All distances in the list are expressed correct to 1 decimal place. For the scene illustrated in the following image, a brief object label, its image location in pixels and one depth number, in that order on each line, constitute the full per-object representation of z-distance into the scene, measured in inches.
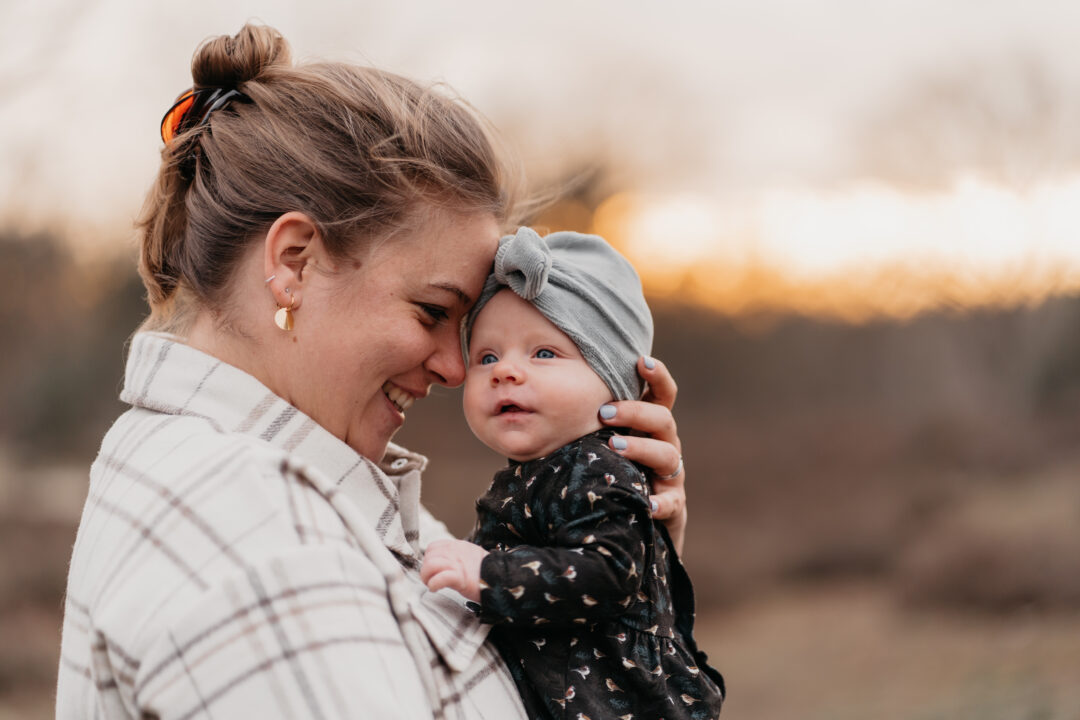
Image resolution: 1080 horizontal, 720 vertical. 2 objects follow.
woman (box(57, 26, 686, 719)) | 37.9
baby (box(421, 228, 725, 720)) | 49.4
